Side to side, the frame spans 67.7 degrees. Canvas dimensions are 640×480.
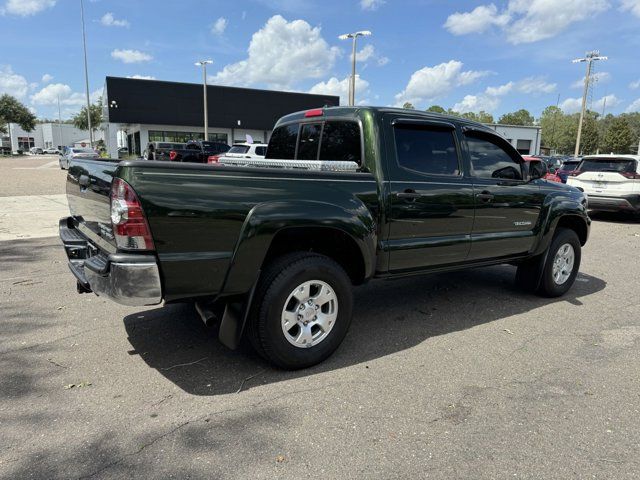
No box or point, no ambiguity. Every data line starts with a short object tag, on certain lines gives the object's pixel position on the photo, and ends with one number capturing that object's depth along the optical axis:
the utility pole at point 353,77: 24.44
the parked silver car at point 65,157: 31.69
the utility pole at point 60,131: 106.97
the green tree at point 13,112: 67.81
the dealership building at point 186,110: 40.19
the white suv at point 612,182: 12.21
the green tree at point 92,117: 74.69
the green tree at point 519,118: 113.79
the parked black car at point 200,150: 21.69
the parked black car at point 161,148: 20.95
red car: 16.06
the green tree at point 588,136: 71.25
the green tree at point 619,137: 66.44
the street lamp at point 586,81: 33.31
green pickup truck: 2.89
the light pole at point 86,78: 47.26
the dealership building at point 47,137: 103.07
